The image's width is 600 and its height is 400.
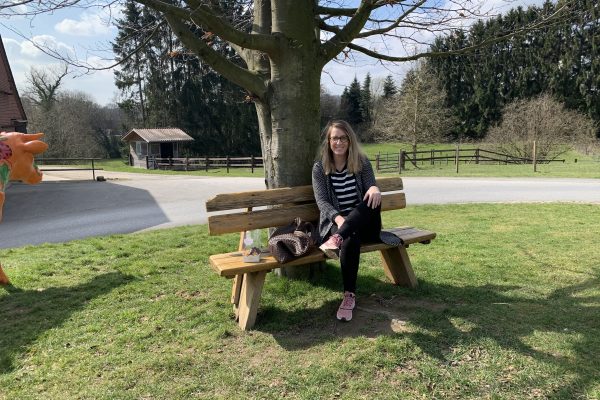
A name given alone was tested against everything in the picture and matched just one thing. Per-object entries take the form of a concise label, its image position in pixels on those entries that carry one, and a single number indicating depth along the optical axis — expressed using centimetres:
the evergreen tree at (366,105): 6056
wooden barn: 1966
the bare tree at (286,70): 395
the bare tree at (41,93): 4312
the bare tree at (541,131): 3192
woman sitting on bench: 364
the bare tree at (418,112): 2934
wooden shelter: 3488
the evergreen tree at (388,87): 5898
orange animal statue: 544
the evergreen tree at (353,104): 6166
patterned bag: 349
